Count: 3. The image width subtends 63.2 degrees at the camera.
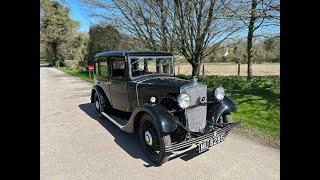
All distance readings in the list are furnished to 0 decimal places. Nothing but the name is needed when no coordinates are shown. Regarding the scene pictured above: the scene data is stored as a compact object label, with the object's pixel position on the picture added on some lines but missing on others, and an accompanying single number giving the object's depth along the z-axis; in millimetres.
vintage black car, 4070
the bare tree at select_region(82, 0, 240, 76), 9414
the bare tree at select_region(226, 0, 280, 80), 7492
